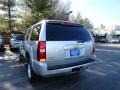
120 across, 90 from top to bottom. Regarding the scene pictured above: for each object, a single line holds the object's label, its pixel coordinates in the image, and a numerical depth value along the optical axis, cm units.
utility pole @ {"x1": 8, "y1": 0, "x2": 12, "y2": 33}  1166
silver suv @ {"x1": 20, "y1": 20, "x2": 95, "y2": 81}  239
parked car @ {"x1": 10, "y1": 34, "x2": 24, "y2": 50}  763
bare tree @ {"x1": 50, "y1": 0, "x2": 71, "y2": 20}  1622
